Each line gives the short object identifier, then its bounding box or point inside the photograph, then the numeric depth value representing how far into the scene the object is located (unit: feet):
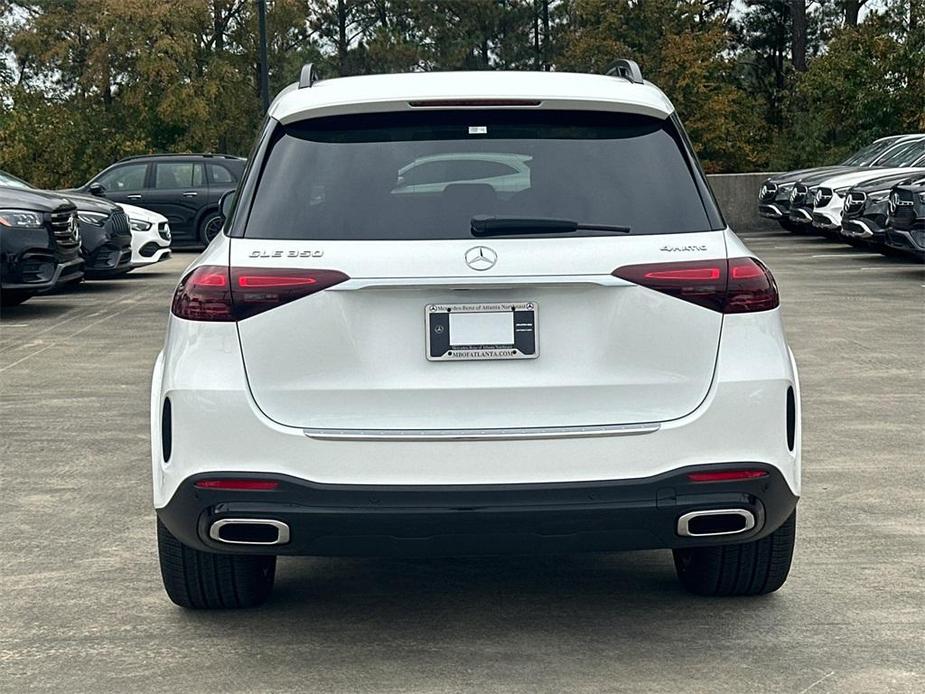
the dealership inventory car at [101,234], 59.06
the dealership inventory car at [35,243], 49.62
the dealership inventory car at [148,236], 67.15
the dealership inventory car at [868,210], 69.36
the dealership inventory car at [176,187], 87.97
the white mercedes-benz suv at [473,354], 14.39
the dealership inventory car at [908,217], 61.00
